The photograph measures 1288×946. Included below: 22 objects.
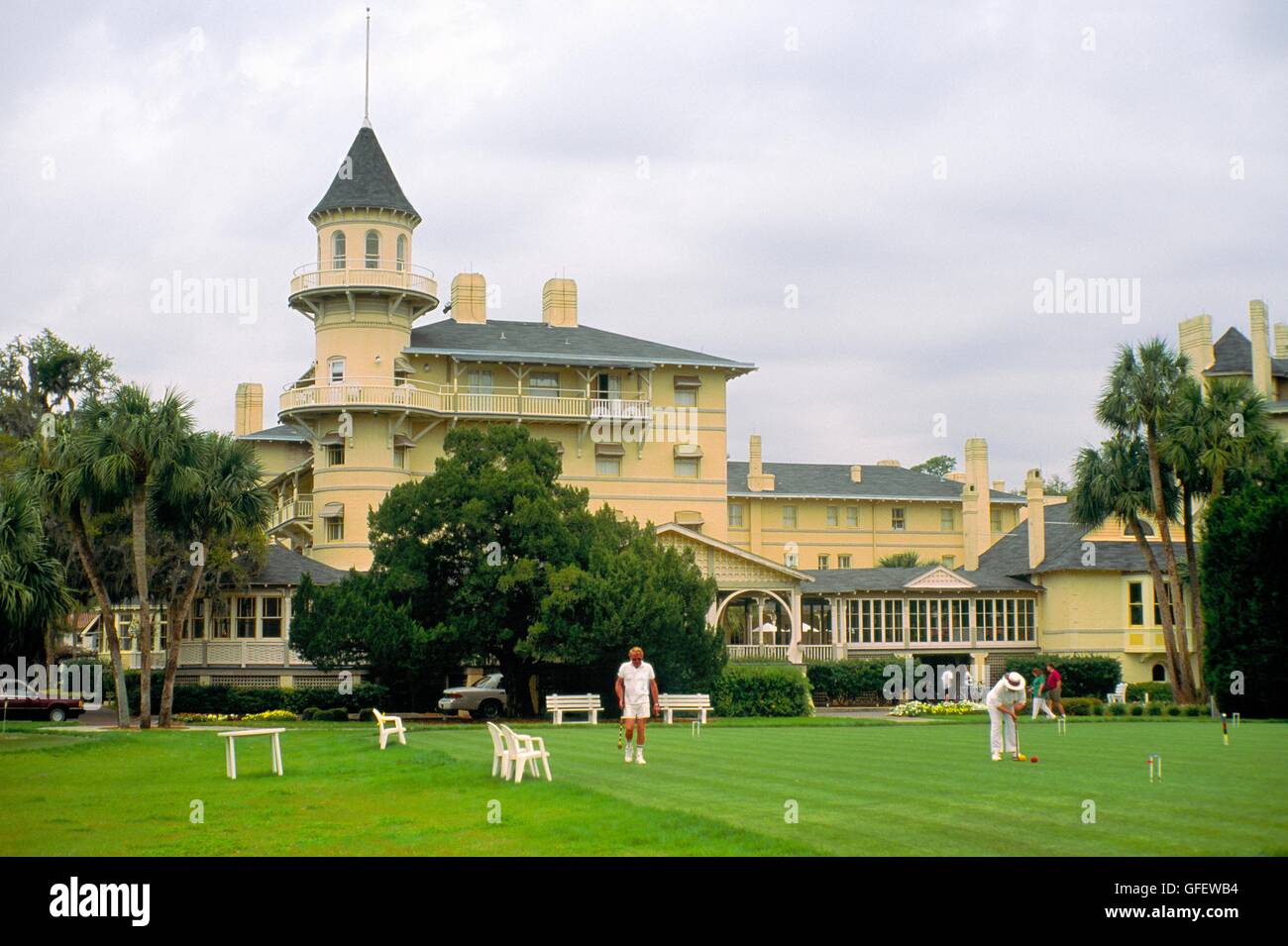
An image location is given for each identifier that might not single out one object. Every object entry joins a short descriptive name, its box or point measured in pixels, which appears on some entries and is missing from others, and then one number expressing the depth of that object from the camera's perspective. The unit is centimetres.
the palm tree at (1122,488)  5381
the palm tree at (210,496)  3922
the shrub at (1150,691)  5662
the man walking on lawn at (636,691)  2192
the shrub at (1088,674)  5691
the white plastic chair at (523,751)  1864
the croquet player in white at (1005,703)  2155
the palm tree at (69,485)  3744
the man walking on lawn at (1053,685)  3919
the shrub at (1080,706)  4528
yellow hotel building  6262
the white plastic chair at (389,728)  2633
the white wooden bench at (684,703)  3884
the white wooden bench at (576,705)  3884
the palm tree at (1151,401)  5191
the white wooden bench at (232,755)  2064
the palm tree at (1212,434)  5012
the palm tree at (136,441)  3747
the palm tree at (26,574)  3375
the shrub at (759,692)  4391
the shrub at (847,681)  5628
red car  4341
